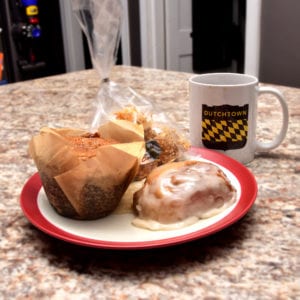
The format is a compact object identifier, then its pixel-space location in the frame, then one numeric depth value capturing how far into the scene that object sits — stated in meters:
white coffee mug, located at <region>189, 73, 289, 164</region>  0.75
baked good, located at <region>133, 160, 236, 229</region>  0.54
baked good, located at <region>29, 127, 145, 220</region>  0.55
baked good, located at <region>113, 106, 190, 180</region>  0.71
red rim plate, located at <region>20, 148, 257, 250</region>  0.49
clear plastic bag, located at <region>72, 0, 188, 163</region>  0.78
